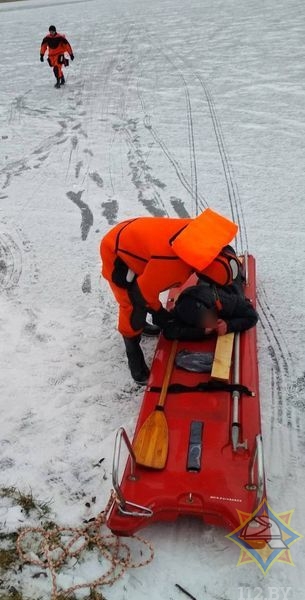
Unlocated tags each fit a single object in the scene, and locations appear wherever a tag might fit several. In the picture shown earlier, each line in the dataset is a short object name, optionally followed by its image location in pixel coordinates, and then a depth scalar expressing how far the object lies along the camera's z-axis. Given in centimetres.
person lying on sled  377
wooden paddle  305
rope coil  285
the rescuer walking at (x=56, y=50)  1007
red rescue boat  281
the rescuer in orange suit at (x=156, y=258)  293
